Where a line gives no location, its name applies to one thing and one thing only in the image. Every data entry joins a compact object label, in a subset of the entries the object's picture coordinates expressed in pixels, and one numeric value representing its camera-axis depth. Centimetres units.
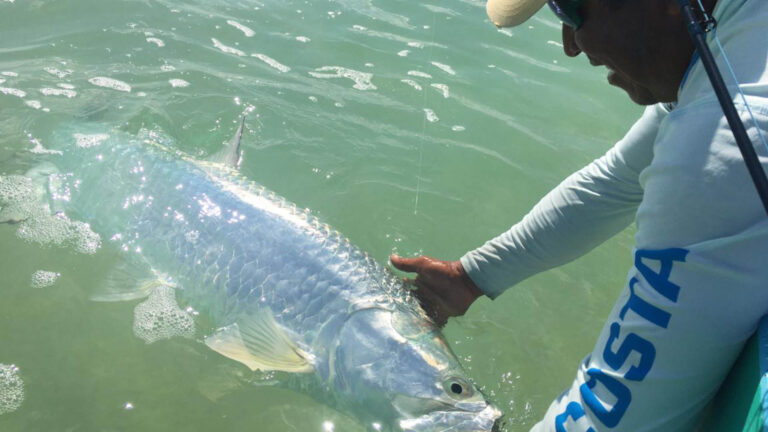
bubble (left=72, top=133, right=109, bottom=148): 141
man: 55
